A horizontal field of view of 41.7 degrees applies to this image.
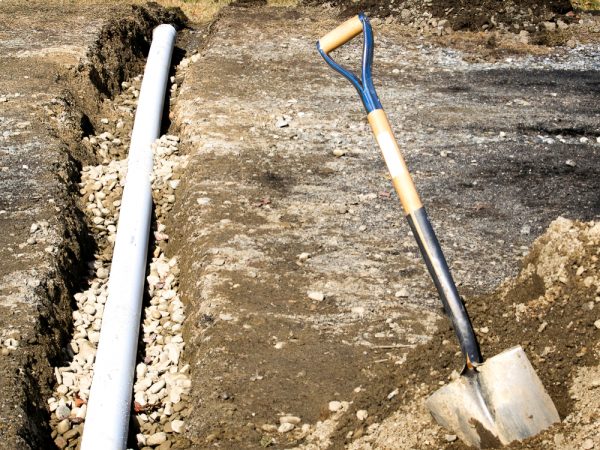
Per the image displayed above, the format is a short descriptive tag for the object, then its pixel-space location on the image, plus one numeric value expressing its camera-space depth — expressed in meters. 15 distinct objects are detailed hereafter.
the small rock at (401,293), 4.92
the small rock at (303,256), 5.32
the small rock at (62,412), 4.42
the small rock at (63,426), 4.36
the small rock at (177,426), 4.30
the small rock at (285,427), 4.07
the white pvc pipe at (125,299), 4.08
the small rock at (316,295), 4.93
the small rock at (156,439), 4.27
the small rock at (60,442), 4.30
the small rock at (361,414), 3.99
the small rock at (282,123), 7.11
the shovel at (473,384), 3.57
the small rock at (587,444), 3.22
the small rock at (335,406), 4.15
